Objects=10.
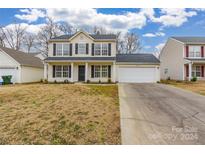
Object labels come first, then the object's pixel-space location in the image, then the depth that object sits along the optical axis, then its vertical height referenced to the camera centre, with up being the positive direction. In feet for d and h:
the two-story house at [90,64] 49.51 +4.50
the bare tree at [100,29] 91.82 +32.38
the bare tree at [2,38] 88.16 +24.87
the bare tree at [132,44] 97.63 +23.34
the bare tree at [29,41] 94.31 +24.78
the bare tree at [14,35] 90.37 +27.33
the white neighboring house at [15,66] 50.16 +3.69
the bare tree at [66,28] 92.85 +32.95
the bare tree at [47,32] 89.26 +29.26
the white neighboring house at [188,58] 55.25 +7.69
